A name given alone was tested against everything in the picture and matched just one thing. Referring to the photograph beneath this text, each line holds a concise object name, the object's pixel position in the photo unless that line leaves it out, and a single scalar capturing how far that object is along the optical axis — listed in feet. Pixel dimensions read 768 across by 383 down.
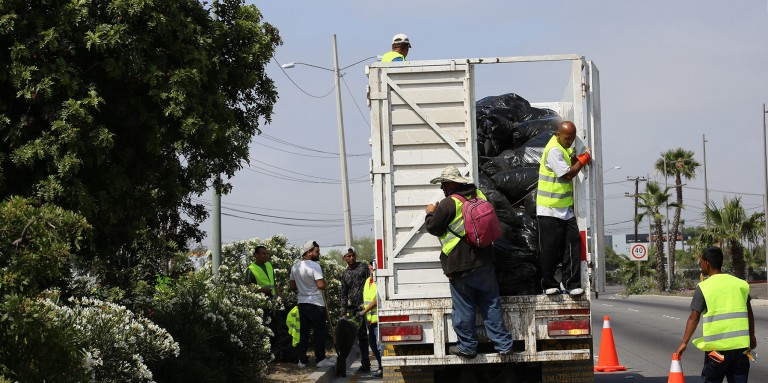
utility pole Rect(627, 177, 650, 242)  284.82
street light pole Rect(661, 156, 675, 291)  202.45
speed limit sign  192.24
